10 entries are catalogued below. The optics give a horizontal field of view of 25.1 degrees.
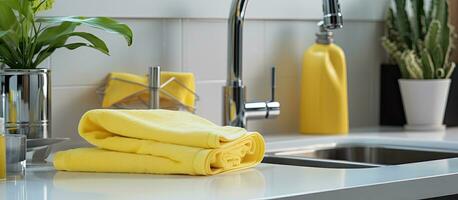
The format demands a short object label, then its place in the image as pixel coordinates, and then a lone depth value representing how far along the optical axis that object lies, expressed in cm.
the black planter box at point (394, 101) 249
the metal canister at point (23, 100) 165
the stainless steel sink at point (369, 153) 206
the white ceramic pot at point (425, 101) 239
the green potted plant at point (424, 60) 238
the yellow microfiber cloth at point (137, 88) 195
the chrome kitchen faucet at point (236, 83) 204
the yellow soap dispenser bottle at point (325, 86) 228
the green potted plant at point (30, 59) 163
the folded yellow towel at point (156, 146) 149
